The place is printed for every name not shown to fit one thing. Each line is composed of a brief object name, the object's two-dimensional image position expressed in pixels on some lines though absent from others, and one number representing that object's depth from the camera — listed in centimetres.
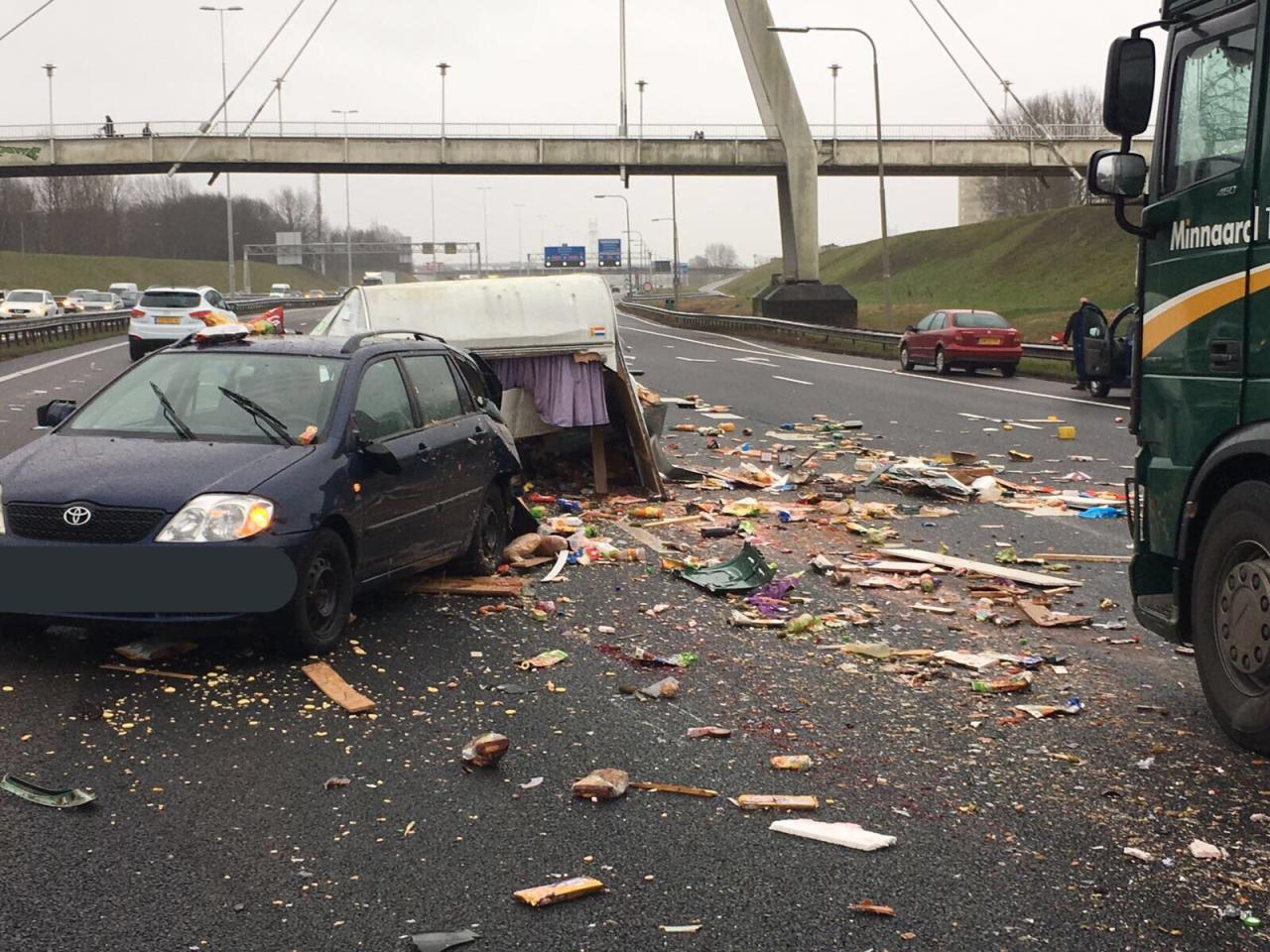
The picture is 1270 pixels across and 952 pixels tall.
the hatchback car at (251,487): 659
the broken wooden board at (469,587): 887
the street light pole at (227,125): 6174
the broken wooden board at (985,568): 957
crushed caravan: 1320
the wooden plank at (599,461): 1376
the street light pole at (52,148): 6216
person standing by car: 2348
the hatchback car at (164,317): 3562
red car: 3331
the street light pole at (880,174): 4509
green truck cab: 525
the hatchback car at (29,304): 5297
